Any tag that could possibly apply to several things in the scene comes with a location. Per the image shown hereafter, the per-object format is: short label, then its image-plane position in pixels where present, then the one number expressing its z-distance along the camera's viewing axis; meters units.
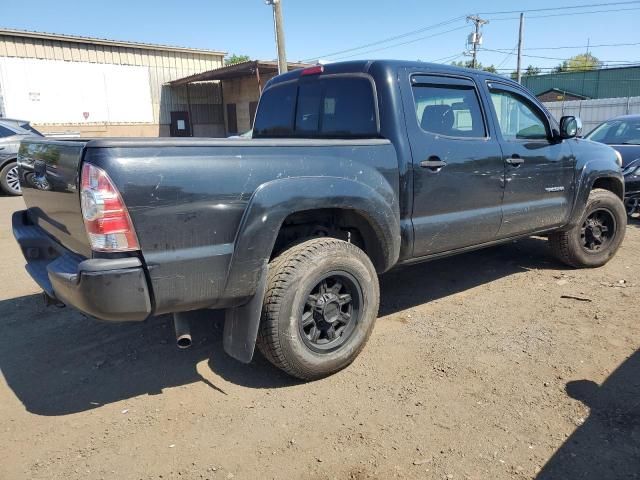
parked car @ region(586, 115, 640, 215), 7.41
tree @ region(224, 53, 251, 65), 67.75
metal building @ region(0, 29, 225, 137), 19.59
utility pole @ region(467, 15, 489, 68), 35.66
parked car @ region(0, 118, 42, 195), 10.10
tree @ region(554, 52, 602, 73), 65.50
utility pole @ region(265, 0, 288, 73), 14.75
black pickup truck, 2.37
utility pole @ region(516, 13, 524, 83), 33.48
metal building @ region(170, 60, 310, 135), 18.27
